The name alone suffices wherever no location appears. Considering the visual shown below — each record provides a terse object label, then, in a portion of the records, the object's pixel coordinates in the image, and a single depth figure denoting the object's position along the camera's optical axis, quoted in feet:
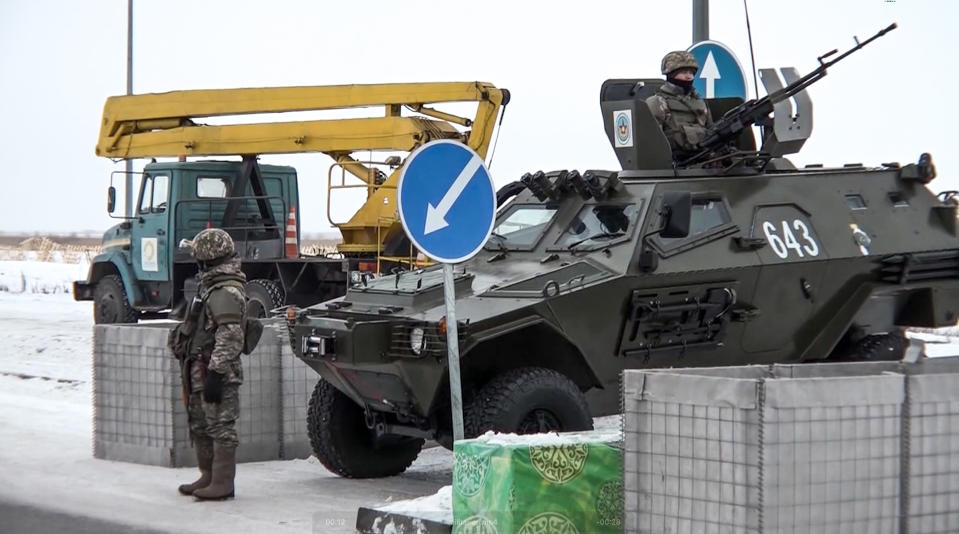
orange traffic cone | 66.64
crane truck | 63.10
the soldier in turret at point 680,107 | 37.88
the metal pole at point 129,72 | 93.25
